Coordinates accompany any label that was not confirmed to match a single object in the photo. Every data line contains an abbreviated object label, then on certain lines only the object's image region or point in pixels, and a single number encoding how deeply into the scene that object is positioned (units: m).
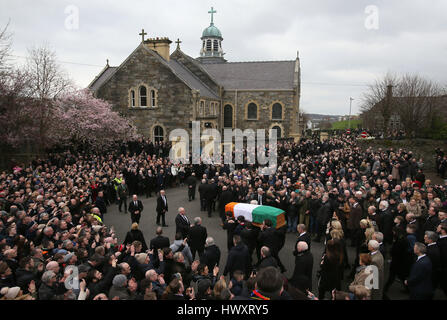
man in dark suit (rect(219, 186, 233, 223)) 13.61
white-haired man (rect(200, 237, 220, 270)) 7.34
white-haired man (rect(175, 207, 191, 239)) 10.20
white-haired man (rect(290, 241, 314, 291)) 6.52
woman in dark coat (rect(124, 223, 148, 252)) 8.70
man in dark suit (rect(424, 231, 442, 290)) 6.74
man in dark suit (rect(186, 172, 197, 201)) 16.97
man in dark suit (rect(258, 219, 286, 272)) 8.35
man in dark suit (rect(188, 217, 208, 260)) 9.12
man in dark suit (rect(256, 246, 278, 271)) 6.30
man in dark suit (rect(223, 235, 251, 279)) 7.10
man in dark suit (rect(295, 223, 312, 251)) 7.57
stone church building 29.52
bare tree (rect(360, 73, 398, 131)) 33.31
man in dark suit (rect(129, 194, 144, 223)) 12.30
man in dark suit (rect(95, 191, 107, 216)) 12.92
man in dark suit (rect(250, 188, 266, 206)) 12.85
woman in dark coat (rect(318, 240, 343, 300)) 6.57
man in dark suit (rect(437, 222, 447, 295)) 7.00
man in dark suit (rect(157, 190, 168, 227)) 13.08
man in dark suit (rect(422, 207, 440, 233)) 8.44
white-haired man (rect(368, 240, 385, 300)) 6.41
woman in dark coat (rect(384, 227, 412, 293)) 7.27
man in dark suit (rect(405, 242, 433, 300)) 6.14
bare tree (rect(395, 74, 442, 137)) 32.59
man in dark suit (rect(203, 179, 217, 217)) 14.66
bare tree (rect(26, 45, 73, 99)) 21.48
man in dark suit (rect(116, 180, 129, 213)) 15.12
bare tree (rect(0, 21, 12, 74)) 17.86
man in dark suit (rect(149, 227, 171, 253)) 8.07
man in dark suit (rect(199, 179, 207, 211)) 14.96
